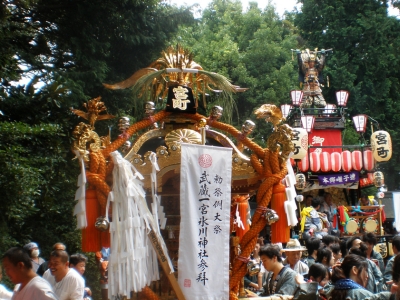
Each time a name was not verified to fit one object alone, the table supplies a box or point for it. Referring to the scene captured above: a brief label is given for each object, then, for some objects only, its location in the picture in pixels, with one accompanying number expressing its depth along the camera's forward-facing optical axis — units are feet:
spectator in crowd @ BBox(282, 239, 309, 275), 26.40
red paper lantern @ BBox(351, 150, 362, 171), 65.41
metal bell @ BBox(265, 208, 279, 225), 21.67
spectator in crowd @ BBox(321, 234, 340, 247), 32.24
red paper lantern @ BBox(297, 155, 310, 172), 63.67
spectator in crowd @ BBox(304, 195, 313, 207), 59.21
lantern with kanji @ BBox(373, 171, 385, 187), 61.87
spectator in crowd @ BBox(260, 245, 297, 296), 21.50
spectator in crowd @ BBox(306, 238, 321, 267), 30.04
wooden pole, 21.01
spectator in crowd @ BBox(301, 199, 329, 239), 48.49
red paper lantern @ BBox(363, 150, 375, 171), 65.26
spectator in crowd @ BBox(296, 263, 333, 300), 22.17
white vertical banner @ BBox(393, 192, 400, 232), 37.60
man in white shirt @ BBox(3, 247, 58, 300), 15.98
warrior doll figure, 75.36
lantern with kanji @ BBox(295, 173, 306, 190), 57.16
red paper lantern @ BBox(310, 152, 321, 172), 64.08
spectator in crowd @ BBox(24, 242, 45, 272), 26.09
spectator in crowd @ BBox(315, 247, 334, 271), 26.16
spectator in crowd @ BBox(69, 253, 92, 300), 23.62
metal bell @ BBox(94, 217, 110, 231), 20.51
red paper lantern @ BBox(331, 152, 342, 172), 64.44
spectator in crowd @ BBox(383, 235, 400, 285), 24.91
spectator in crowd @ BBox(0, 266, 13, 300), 20.07
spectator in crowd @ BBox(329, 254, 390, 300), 16.75
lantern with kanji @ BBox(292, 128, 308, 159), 59.16
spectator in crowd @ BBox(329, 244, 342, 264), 28.97
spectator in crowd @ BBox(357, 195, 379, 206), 62.35
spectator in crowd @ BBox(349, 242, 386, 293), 23.15
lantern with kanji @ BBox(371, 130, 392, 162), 63.52
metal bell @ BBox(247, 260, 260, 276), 22.58
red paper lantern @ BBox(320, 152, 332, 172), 64.44
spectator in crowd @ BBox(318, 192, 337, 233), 59.09
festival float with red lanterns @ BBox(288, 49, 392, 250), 57.33
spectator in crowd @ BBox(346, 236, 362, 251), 27.86
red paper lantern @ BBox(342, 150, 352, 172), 64.95
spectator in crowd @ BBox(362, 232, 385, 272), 29.07
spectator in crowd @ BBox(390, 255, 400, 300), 13.82
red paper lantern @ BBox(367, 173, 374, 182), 65.55
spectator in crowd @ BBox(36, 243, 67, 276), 25.36
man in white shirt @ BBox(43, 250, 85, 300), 18.63
